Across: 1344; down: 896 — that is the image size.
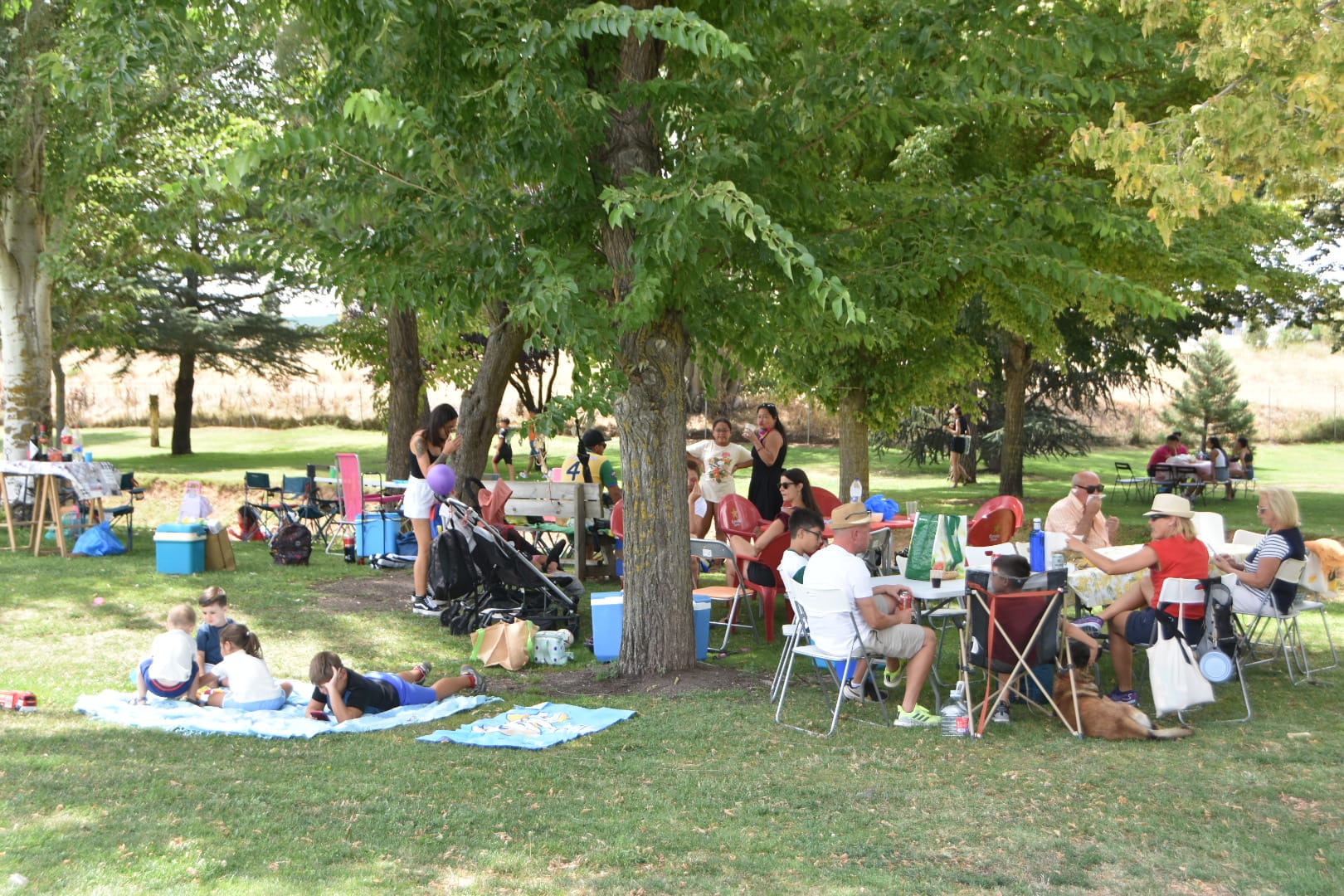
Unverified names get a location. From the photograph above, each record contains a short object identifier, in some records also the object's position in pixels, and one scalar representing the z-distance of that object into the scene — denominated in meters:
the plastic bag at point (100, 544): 13.77
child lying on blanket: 6.68
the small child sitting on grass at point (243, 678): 7.00
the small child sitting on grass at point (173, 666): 7.06
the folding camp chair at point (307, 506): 15.34
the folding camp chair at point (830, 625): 6.73
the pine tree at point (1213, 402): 35.31
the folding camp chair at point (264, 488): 15.45
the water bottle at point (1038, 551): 7.64
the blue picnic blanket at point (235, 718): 6.51
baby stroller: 9.12
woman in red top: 7.03
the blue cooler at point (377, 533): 13.43
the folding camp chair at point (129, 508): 14.52
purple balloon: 9.65
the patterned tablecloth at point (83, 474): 13.31
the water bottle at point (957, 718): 6.49
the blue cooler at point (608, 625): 8.38
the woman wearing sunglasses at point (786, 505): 8.90
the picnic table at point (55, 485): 13.41
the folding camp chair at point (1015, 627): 6.42
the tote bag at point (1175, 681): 6.61
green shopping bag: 7.67
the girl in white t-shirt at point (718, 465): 12.16
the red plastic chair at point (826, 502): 10.12
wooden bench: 11.66
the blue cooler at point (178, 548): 12.32
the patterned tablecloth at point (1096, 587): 7.76
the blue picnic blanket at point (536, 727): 6.34
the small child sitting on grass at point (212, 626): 7.56
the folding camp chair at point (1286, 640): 7.66
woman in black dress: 11.23
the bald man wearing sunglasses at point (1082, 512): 8.38
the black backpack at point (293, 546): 13.32
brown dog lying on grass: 6.39
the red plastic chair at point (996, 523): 8.39
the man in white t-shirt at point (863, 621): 6.70
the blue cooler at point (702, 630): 8.43
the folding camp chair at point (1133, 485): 22.14
